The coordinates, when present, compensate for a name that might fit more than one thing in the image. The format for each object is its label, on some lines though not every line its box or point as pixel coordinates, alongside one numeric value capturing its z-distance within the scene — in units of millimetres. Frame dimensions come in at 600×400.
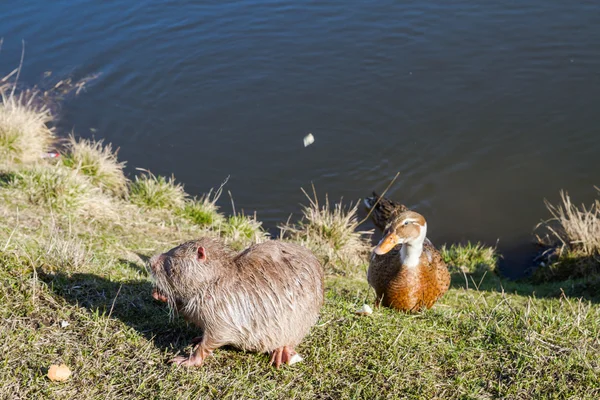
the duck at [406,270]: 5199
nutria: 3691
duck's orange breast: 5277
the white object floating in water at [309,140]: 11320
